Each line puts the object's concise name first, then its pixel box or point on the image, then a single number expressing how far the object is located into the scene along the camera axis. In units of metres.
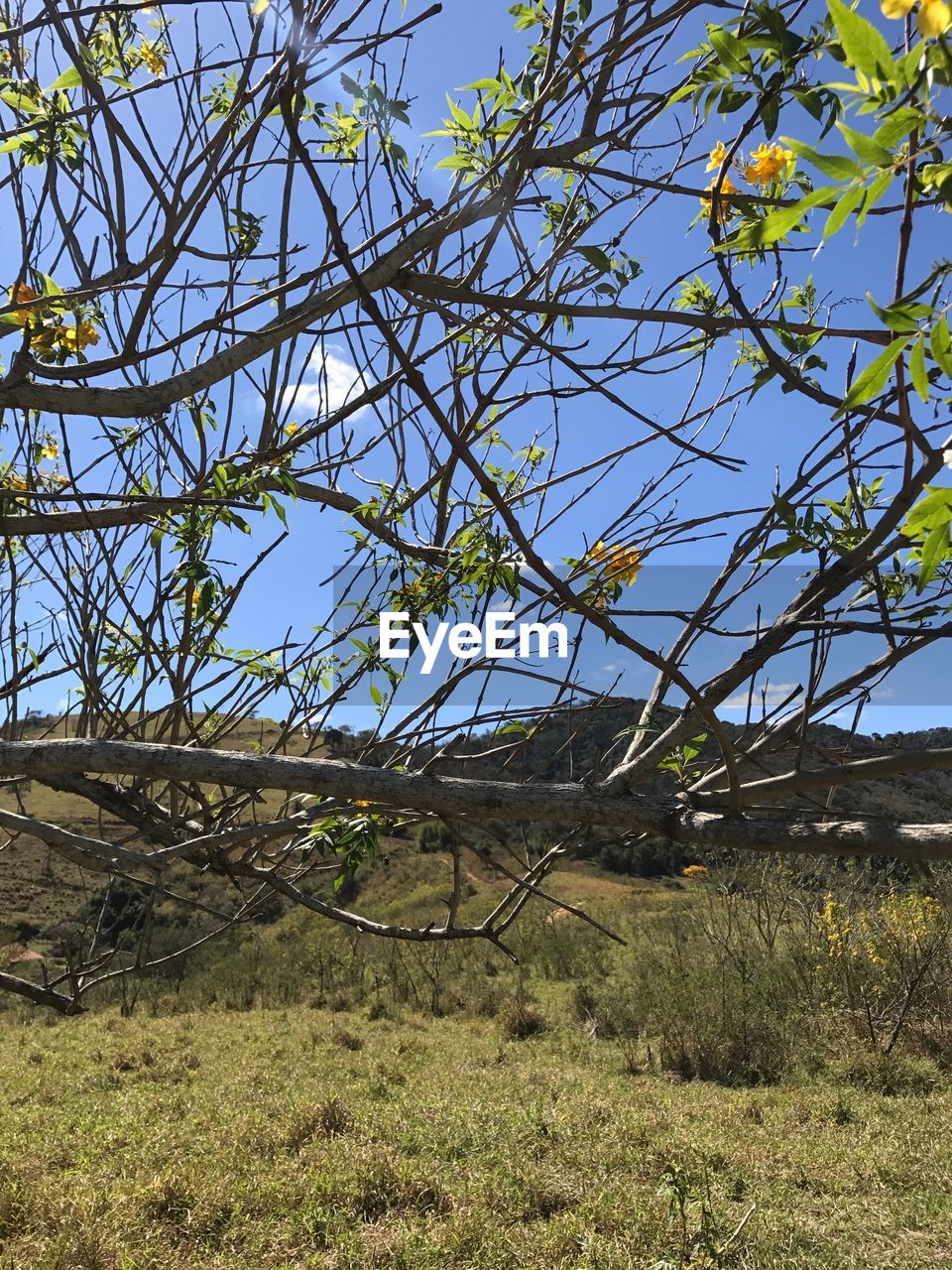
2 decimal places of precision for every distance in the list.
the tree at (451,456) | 0.73
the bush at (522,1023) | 7.89
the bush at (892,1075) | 5.48
